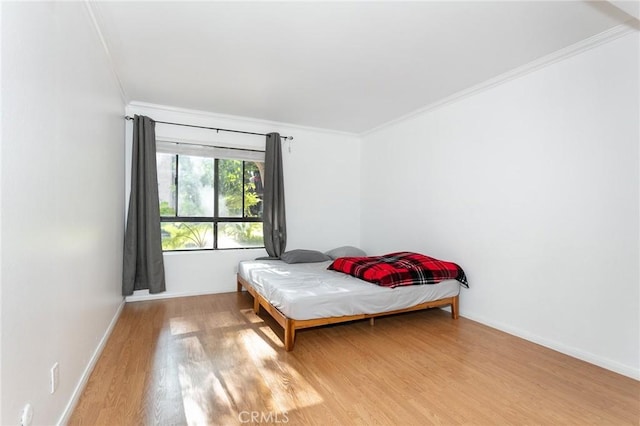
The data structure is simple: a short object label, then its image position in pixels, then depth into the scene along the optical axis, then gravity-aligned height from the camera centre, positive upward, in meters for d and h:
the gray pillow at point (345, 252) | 4.66 -0.60
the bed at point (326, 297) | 2.62 -0.78
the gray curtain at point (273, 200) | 4.60 +0.17
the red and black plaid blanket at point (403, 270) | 3.14 -0.60
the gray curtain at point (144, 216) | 3.80 -0.07
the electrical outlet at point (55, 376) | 1.51 -0.81
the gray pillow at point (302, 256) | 4.28 -0.61
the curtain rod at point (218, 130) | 4.11 +1.14
